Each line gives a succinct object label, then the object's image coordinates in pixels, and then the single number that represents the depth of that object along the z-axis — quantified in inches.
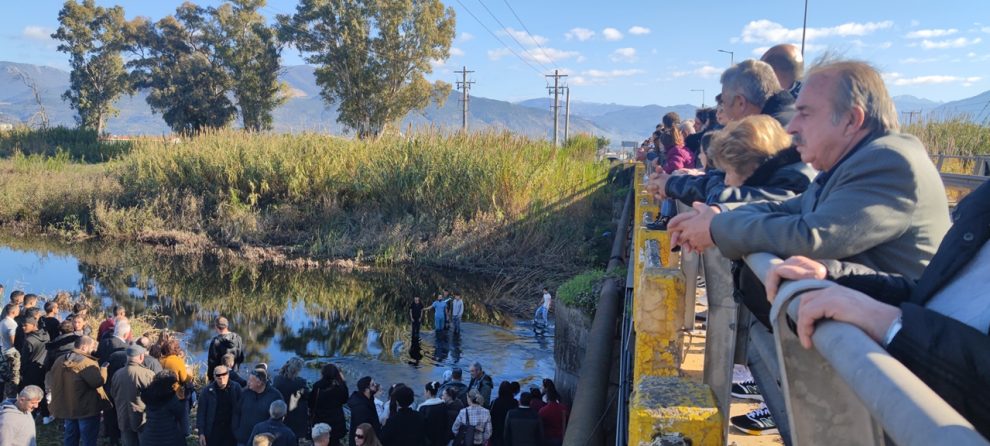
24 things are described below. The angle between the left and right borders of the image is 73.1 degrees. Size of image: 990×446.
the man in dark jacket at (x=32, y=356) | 305.6
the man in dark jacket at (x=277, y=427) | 222.8
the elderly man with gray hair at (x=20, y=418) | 226.3
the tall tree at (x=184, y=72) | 1740.9
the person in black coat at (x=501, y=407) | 286.4
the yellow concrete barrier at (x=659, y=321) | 86.5
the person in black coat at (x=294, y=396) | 279.0
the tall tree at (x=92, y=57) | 1888.5
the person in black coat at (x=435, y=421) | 274.1
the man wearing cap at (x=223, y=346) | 325.1
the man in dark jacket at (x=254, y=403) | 249.6
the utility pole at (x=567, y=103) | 1842.5
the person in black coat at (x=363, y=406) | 269.4
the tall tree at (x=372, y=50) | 1525.6
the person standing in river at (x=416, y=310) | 529.7
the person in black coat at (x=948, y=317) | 39.9
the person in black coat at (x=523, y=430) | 255.3
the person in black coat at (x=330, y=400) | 286.4
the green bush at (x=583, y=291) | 355.9
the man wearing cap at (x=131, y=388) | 257.4
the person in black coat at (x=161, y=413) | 244.1
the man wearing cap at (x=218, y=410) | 258.2
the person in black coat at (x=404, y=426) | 255.4
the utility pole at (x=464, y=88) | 1963.6
